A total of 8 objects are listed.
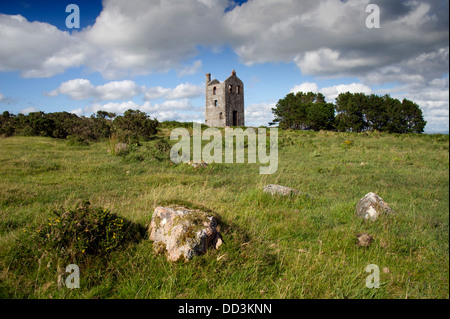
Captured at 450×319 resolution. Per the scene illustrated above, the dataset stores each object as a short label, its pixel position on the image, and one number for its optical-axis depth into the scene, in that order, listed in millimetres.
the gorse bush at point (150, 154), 11027
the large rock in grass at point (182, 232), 3184
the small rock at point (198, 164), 9822
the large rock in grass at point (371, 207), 4840
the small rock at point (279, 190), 6043
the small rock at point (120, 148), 12633
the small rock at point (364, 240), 3913
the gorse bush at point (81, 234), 3051
